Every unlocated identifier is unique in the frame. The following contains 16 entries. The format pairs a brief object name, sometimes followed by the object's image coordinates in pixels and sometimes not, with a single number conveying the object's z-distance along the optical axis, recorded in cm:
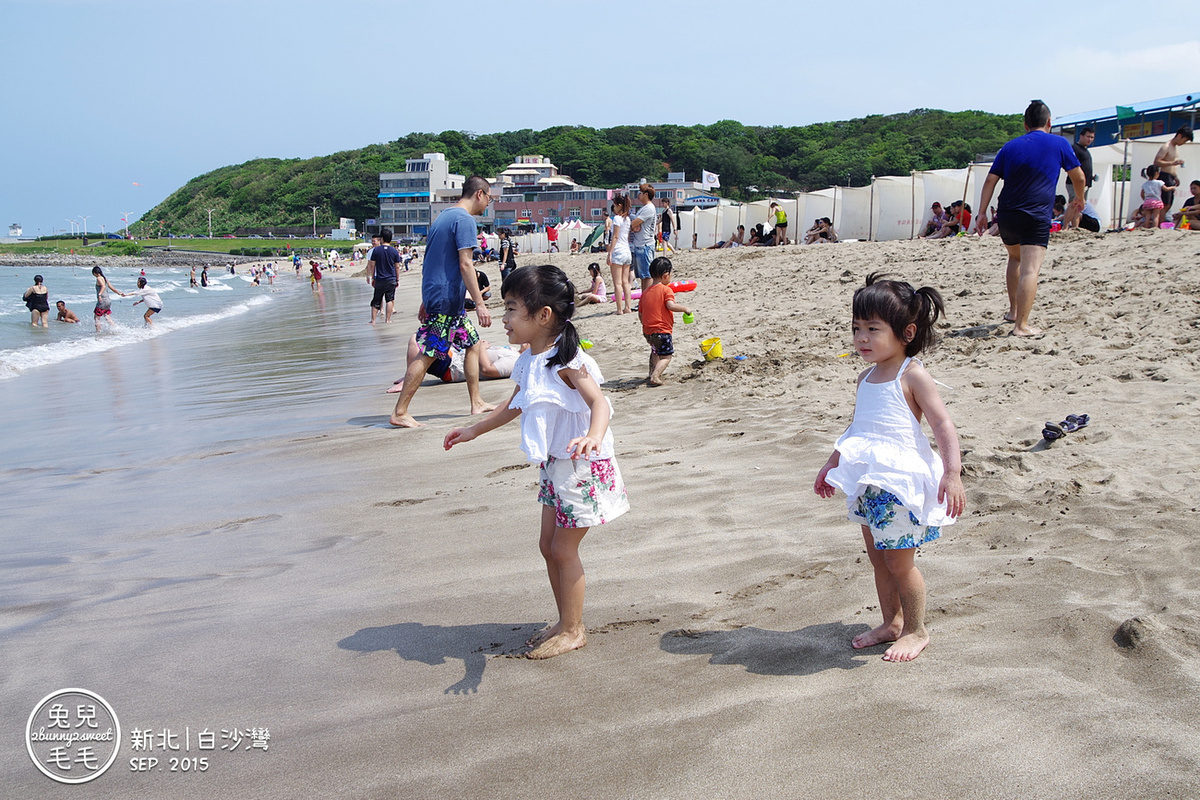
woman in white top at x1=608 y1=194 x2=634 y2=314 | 1155
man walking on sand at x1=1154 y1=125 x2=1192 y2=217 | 1237
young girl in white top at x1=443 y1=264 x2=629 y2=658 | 262
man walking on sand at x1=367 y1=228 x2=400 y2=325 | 1327
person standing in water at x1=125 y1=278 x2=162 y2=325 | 1909
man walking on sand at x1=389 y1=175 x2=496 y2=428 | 596
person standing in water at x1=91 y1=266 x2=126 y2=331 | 1756
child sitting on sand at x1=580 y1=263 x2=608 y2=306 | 1338
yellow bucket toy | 722
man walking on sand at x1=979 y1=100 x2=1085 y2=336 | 615
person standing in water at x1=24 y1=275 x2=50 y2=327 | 1777
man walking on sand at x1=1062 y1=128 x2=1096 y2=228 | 963
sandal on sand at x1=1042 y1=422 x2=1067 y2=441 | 402
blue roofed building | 2864
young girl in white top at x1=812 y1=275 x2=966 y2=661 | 231
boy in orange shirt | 694
